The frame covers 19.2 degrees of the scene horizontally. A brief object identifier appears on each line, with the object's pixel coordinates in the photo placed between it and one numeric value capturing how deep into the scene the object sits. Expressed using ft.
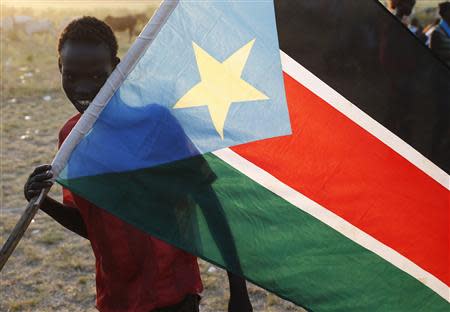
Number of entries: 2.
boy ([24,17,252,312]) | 9.68
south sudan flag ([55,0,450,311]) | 9.16
